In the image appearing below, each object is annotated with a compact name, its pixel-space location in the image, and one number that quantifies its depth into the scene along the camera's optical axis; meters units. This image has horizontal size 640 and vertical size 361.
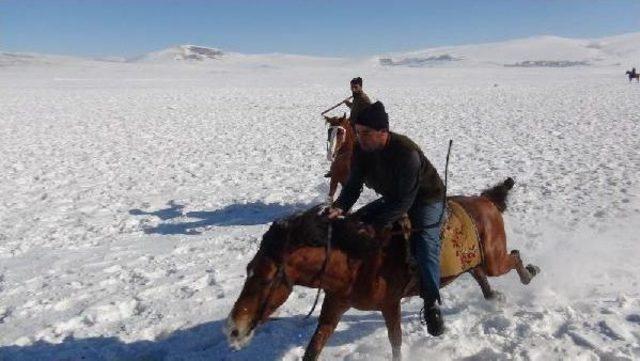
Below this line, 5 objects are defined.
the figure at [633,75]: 46.22
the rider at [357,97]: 9.31
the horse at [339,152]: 8.88
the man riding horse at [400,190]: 4.07
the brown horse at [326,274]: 3.62
